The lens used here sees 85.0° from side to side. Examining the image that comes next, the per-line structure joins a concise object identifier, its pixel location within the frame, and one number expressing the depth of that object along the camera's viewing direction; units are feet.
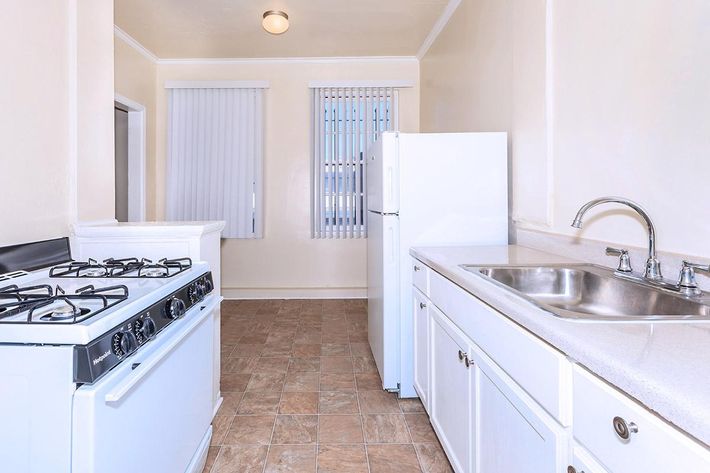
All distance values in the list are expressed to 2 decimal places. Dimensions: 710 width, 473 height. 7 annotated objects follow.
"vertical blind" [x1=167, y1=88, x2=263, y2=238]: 14.69
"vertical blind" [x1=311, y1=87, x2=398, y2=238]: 14.76
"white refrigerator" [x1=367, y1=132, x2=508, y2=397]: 6.97
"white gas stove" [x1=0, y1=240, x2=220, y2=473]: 2.55
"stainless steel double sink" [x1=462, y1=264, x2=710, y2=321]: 3.21
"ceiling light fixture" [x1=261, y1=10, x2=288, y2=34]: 10.87
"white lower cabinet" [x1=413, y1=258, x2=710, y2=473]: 1.91
